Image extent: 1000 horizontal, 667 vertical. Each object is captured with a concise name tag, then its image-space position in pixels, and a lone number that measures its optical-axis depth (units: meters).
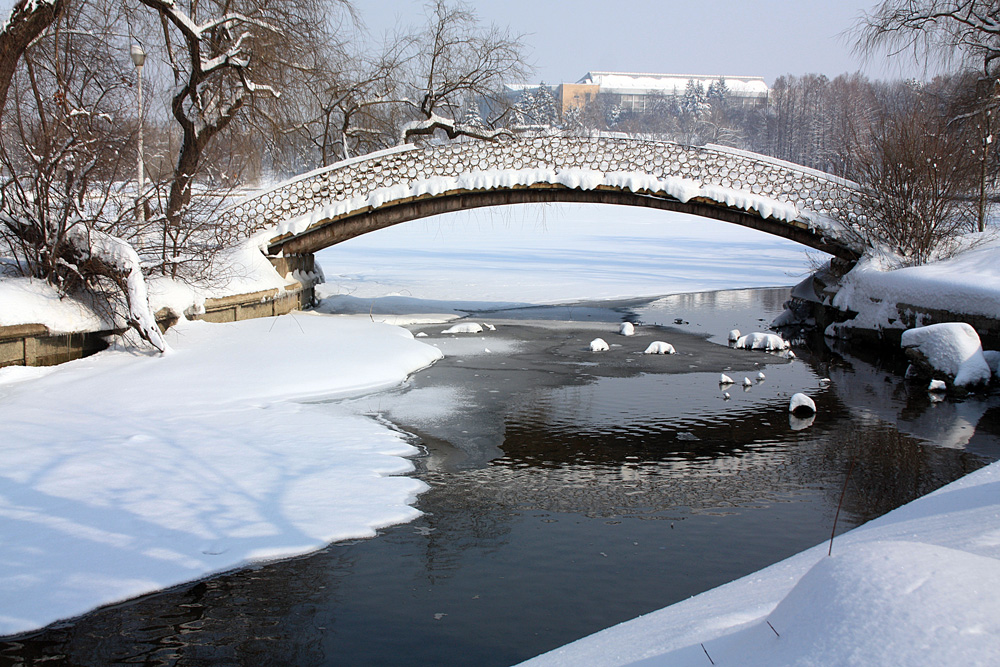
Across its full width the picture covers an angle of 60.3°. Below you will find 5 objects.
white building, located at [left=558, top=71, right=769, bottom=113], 120.47
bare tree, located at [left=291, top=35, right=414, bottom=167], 20.33
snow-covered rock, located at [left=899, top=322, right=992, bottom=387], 10.92
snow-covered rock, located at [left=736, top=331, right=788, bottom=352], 13.91
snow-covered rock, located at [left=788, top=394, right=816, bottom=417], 9.51
